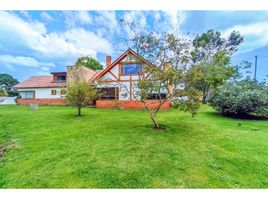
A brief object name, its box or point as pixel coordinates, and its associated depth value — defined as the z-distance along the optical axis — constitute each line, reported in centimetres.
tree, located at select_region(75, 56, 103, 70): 2126
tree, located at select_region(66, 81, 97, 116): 792
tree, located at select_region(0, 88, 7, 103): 961
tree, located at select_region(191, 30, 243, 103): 516
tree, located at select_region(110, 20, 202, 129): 529
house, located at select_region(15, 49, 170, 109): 1140
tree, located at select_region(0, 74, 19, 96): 2605
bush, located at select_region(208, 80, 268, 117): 804
